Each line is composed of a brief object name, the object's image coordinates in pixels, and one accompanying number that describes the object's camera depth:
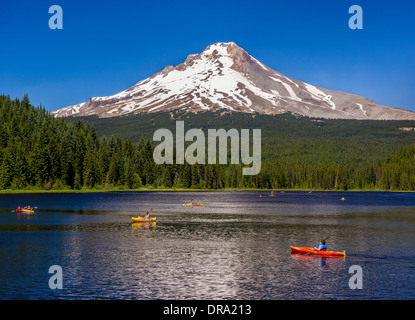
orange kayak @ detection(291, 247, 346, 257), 56.22
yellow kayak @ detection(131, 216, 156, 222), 90.15
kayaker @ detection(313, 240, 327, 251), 56.71
